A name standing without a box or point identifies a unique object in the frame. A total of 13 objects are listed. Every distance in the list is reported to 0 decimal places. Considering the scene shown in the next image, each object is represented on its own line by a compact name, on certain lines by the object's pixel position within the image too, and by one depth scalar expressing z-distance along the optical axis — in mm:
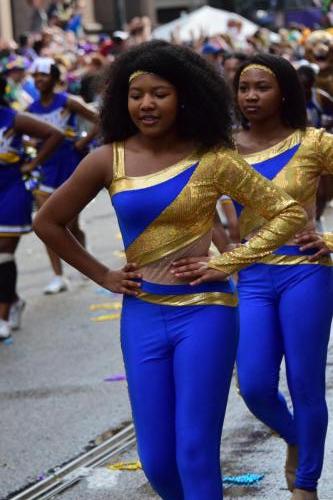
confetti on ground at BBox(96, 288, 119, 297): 11279
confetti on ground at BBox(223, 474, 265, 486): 5616
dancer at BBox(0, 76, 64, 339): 9452
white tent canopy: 29469
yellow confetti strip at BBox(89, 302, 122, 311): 10633
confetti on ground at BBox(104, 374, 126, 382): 8031
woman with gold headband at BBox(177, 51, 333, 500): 5051
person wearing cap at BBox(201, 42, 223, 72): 17688
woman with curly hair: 4152
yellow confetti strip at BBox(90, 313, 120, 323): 10164
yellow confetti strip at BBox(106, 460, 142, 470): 6012
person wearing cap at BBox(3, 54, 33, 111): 16606
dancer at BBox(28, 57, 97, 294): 11359
